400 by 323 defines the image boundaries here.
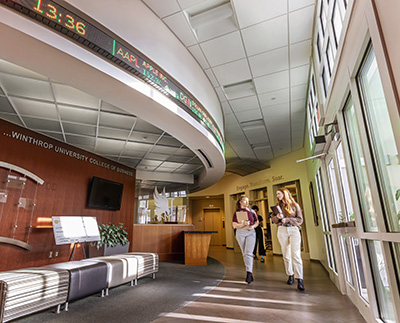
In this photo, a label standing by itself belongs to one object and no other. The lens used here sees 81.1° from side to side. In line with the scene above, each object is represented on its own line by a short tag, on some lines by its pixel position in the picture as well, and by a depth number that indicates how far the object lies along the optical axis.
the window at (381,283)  1.80
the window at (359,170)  2.09
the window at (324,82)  3.21
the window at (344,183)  2.86
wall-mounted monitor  6.26
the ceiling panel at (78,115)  4.39
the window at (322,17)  2.97
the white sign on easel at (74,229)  4.06
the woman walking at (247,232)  4.01
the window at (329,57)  2.79
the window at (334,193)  3.44
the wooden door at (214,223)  14.11
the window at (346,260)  3.09
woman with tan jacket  3.57
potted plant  5.36
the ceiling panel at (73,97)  3.74
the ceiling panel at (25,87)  3.48
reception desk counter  7.53
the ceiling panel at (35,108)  4.05
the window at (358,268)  2.54
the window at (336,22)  2.38
